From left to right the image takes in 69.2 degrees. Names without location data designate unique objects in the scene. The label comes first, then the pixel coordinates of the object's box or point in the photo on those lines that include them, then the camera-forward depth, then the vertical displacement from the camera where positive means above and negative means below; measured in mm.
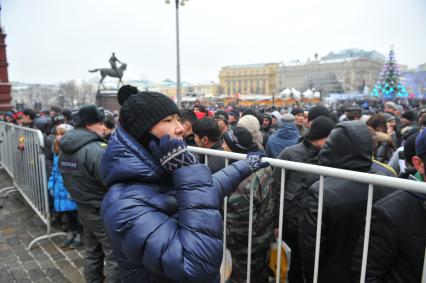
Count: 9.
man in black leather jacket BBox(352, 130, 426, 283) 1426 -658
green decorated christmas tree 34438 +1539
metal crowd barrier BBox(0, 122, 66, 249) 4445 -1278
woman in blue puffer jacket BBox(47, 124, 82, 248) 4211 -1500
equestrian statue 21797 +1615
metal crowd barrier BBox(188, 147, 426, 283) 1429 -436
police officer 2988 -938
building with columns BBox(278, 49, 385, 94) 105688 +9457
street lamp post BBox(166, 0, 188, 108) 15016 +1342
